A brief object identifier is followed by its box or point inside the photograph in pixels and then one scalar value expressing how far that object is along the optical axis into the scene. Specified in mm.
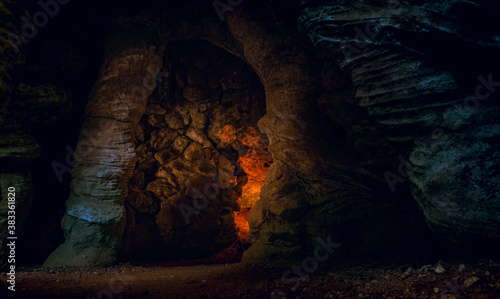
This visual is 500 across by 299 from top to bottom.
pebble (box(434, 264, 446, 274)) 2101
